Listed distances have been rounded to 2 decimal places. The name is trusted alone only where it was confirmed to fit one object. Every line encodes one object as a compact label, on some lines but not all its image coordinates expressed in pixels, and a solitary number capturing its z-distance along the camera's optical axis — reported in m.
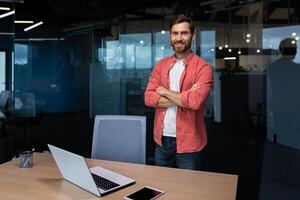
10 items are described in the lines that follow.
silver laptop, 1.29
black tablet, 1.29
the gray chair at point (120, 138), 2.06
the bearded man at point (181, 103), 2.02
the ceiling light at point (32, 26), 4.43
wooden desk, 1.33
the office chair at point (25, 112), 4.51
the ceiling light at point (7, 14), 4.54
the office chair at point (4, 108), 4.29
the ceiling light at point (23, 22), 4.46
